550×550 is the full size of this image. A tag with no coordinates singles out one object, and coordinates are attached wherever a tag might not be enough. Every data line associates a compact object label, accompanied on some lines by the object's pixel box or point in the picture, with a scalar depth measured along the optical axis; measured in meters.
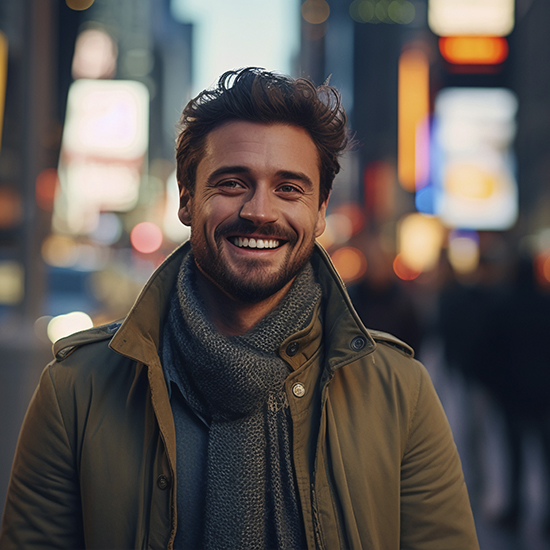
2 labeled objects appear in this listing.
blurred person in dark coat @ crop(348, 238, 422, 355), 6.20
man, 2.11
